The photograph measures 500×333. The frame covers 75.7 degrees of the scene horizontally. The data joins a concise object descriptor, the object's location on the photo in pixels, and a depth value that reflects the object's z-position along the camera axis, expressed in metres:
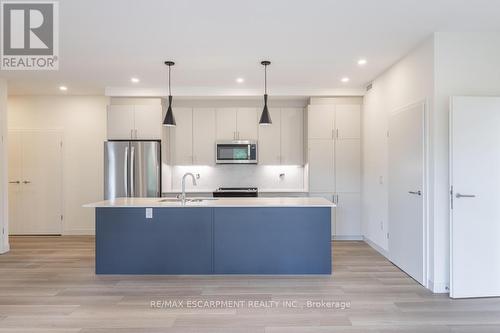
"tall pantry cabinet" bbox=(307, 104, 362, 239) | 5.52
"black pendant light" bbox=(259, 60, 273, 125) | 4.01
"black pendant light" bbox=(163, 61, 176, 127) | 4.01
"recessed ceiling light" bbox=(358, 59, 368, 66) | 4.08
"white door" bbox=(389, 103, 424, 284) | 3.47
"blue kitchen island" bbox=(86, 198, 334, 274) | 3.73
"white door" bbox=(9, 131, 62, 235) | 5.92
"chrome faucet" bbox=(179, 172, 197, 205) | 3.83
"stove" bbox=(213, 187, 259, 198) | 5.60
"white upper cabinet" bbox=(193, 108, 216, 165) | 5.80
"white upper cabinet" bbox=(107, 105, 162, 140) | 5.47
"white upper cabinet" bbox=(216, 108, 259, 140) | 5.79
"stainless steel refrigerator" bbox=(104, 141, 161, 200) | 5.26
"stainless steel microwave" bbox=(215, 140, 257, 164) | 5.70
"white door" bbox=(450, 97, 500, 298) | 3.07
